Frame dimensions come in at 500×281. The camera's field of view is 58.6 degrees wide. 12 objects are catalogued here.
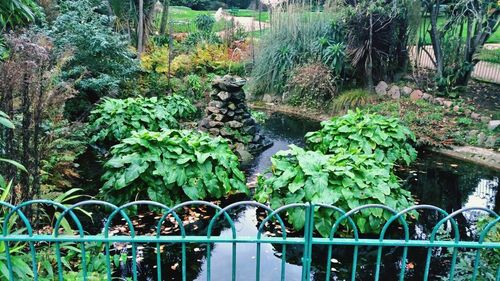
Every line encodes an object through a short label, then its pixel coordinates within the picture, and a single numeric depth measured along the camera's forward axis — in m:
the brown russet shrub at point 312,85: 9.60
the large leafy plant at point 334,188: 4.15
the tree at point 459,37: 8.68
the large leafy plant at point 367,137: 5.86
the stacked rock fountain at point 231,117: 6.86
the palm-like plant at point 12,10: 3.50
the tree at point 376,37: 9.55
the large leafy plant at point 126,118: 6.47
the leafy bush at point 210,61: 11.04
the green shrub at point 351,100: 9.18
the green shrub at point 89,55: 6.98
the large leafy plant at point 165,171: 4.63
